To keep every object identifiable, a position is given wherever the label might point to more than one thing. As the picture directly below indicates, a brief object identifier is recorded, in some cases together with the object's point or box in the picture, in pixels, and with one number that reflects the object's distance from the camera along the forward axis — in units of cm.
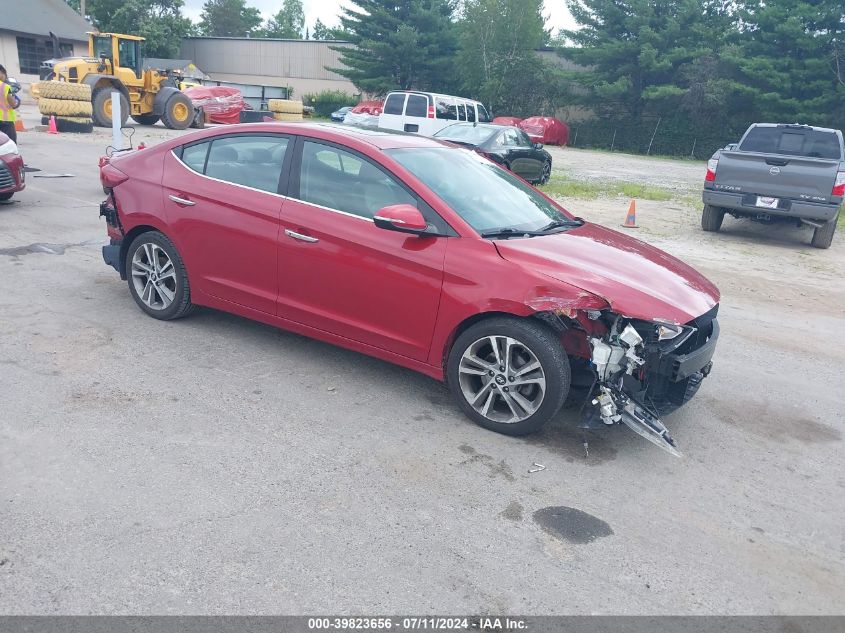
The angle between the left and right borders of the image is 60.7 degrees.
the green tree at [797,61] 3647
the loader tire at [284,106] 2947
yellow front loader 2352
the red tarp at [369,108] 3545
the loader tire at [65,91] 2194
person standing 1336
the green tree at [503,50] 4588
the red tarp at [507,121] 3507
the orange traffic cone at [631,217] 1286
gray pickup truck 1123
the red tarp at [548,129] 3841
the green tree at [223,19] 9575
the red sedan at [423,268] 412
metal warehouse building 5662
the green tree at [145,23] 5706
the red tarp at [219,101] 2733
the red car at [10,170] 960
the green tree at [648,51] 4034
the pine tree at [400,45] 4688
